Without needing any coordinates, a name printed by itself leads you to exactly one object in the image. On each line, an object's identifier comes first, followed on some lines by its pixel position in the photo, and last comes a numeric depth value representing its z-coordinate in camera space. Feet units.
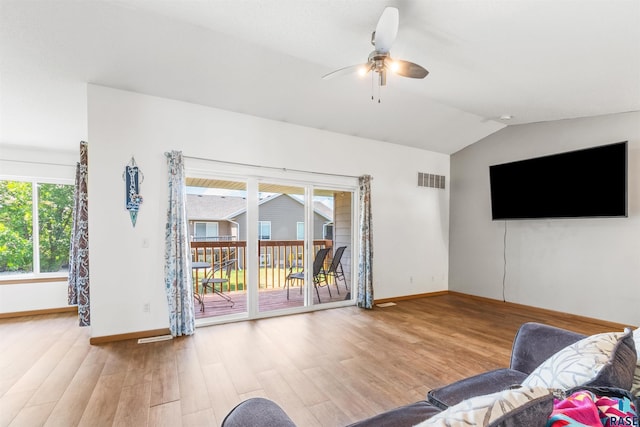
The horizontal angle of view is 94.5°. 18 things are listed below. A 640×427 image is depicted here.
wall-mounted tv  12.31
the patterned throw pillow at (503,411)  2.18
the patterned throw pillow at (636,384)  3.52
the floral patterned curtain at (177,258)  11.53
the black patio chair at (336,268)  16.76
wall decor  11.16
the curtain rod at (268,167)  12.54
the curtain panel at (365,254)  15.78
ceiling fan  6.70
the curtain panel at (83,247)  11.98
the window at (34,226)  14.87
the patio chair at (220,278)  14.92
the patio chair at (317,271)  15.61
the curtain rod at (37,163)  14.74
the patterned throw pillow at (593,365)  3.30
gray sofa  3.26
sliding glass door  13.61
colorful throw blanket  2.47
